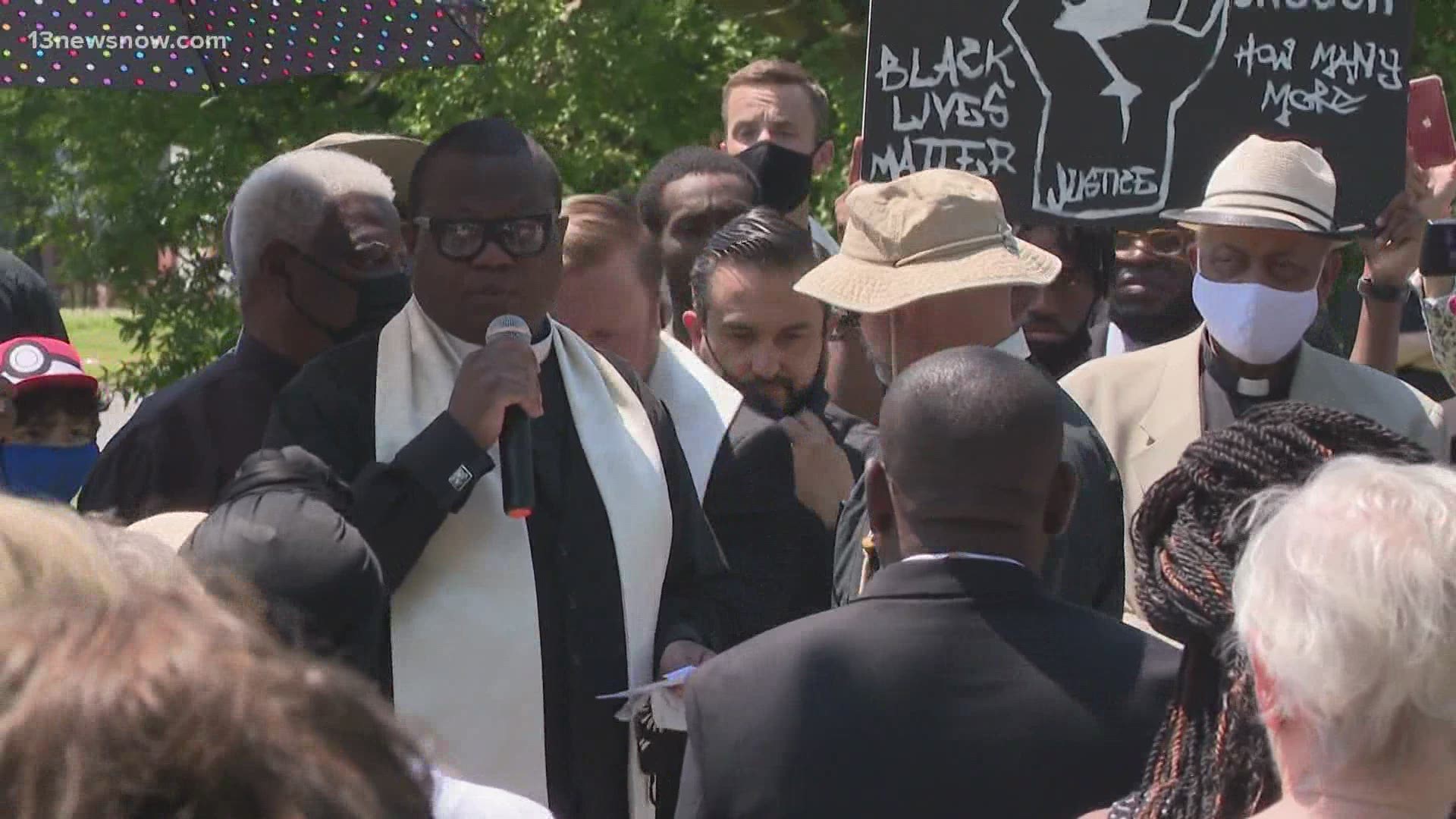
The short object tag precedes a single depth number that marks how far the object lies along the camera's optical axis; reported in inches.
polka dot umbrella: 172.6
